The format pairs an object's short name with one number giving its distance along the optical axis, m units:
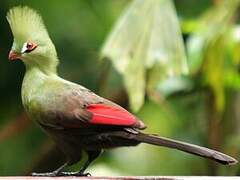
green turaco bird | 4.84
